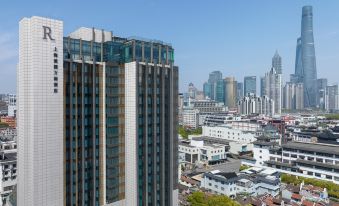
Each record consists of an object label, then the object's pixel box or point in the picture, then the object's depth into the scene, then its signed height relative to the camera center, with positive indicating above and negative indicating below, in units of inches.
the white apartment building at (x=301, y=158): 2878.9 -546.4
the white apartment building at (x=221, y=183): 2536.9 -646.6
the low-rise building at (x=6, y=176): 2383.4 -554.5
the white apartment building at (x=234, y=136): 4256.4 -511.6
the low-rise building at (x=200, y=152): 3767.2 -588.7
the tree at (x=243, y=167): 3351.4 -683.5
